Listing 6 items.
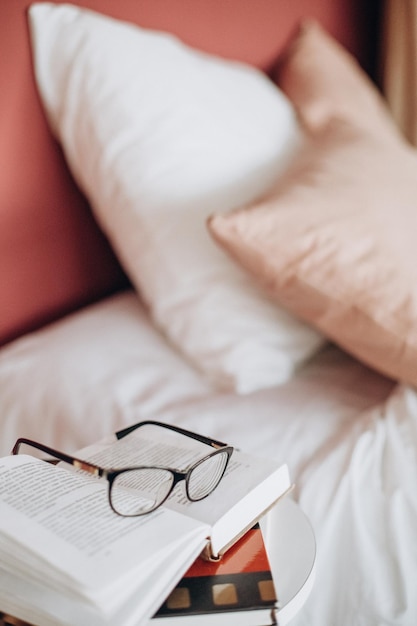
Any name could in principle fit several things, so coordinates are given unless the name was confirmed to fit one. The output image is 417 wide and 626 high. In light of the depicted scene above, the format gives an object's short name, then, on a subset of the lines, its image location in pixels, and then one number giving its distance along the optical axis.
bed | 0.73
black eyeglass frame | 0.43
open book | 0.37
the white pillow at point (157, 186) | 0.85
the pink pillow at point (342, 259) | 0.75
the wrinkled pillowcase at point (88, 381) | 0.75
